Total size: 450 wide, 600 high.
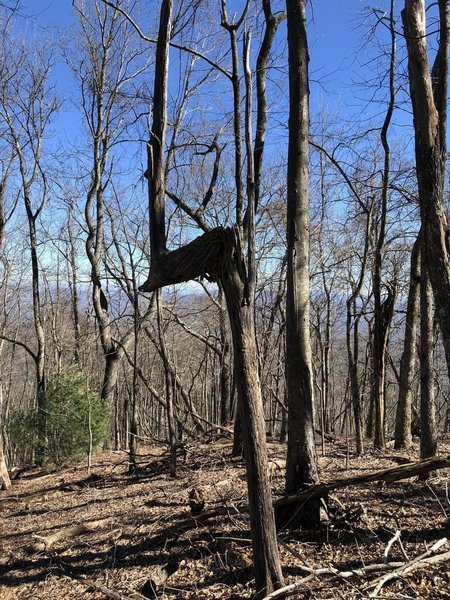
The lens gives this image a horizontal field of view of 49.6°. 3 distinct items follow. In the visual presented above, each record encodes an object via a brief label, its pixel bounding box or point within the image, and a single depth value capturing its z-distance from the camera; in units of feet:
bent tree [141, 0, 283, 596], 11.04
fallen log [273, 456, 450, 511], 14.39
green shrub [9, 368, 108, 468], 38.11
